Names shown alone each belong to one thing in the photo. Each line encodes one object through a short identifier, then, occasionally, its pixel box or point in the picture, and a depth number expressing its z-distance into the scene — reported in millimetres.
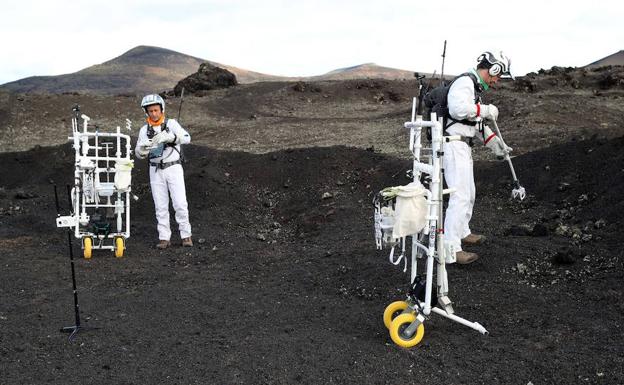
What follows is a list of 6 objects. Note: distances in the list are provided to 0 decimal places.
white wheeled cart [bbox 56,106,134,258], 8500
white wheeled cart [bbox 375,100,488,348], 4859
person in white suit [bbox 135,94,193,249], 8703
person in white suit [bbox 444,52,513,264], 6570
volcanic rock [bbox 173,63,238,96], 29250
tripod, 5711
